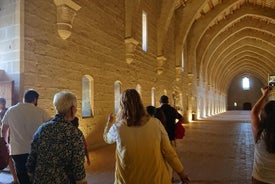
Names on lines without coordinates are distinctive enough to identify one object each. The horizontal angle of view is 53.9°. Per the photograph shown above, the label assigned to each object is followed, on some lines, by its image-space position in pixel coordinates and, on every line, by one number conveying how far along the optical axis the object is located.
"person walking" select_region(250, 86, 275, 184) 1.99
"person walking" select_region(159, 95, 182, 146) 4.31
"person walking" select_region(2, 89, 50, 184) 3.18
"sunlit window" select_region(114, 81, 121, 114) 9.30
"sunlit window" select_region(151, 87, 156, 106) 12.46
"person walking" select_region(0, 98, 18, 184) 4.59
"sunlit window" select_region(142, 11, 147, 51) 11.39
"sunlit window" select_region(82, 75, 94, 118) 7.49
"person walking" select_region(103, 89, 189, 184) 1.97
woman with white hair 1.86
